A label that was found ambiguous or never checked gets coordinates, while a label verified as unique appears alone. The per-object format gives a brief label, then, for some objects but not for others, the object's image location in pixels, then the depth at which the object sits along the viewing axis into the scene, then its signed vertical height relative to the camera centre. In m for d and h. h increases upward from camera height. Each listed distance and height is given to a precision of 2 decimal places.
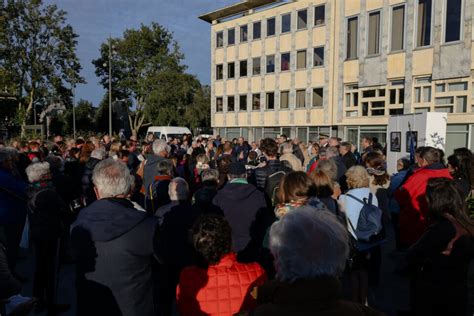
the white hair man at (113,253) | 2.84 -0.88
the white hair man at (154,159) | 6.72 -0.49
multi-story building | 20.67 +4.21
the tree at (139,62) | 50.62 +8.84
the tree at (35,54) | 36.75 +7.46
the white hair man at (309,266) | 1.51 -0.53
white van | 27.80 -0.05
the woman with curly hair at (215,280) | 2.71 -1.02
